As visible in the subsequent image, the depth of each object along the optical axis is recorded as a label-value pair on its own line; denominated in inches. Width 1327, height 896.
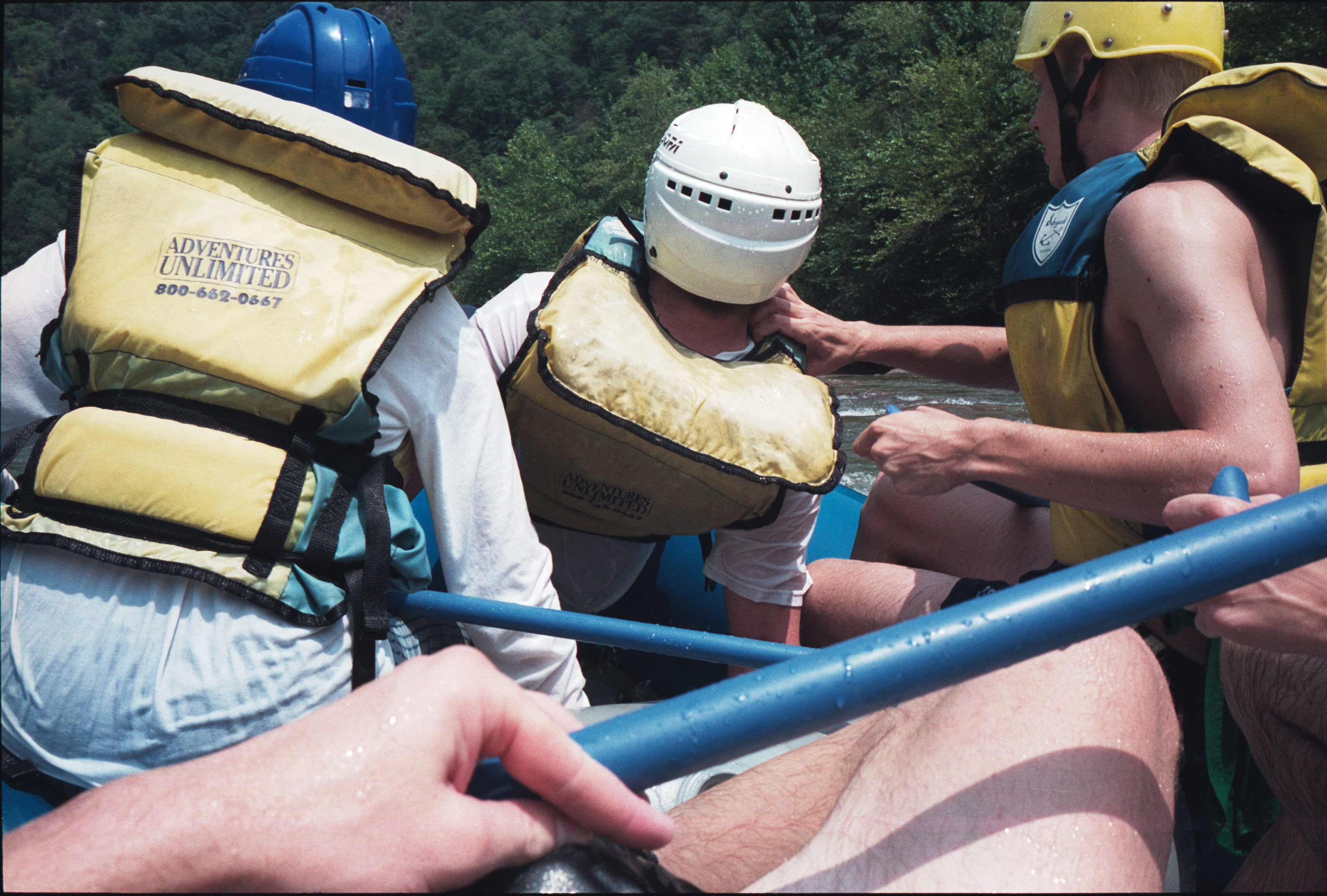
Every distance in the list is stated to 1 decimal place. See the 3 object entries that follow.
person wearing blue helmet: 52.5
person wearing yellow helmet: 58.8
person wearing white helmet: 78.4
